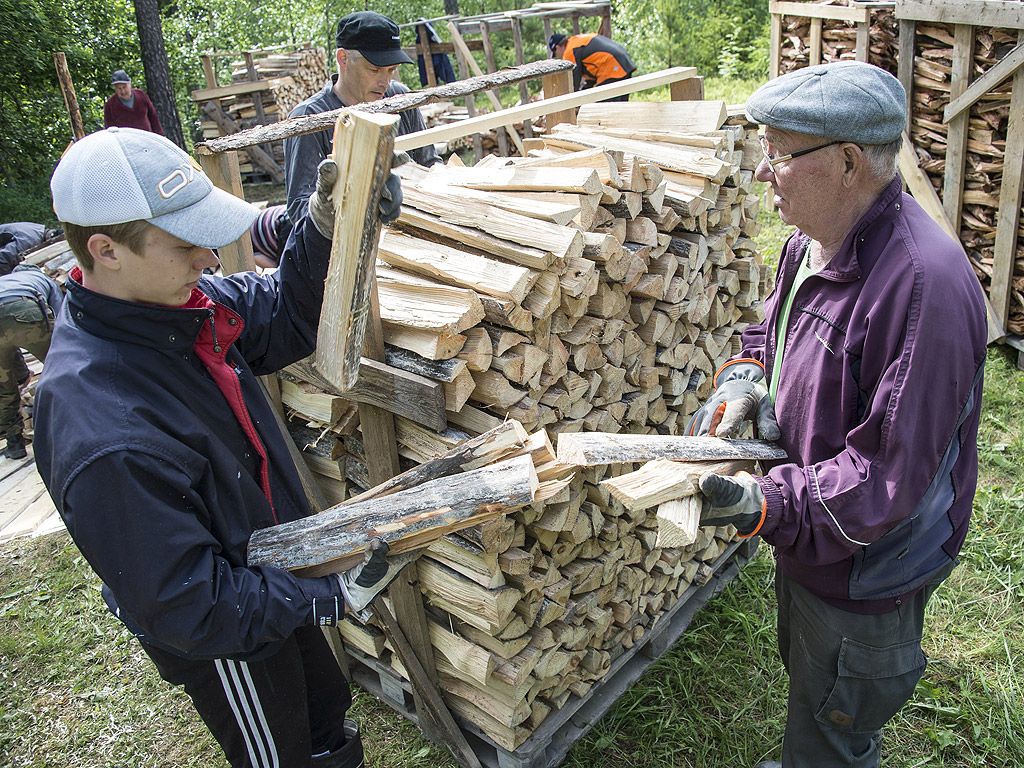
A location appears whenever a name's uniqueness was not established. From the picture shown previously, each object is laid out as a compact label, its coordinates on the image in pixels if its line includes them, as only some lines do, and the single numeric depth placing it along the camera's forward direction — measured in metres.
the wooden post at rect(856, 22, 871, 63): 6.95
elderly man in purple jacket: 1.91
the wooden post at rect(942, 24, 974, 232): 5.47
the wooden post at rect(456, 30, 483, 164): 7.35
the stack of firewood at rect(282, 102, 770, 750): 2.63
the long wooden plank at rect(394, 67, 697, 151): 2.98
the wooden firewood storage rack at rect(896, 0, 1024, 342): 5.09
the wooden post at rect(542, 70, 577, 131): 4.48
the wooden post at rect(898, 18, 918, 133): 6.06
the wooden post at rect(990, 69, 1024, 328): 5.14
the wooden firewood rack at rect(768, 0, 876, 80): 6.96
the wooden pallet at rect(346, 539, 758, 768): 3.18
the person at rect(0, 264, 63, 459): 4.64
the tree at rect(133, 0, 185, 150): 12.83
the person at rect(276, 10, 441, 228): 3.92
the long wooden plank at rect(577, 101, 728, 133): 3.66
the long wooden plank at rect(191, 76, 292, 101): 13.55
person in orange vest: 8.36
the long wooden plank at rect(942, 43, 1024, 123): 4.99
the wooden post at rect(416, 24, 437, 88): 13.37
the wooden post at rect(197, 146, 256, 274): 2.81
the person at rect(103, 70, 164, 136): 10.63
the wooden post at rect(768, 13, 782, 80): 8.77
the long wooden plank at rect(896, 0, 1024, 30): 4.95
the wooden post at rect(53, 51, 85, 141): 7.38
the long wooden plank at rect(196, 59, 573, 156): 2.66
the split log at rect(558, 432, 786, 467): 2.20
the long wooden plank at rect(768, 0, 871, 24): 6.94
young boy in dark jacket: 1.77
